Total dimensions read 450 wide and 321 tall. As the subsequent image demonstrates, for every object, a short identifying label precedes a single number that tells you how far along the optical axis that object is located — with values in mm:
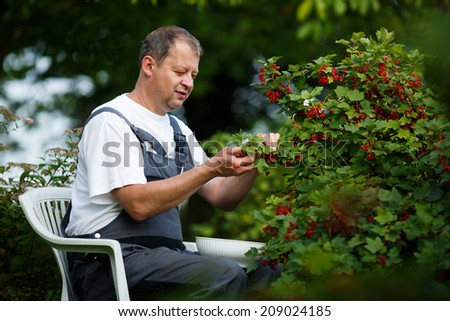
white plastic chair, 5094
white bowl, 5488
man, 5191
